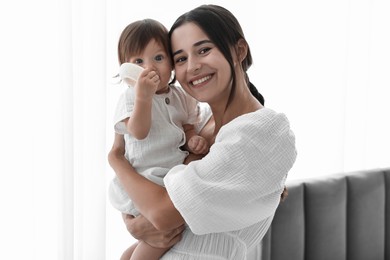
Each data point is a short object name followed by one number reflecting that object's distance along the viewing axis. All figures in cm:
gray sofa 212
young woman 122
